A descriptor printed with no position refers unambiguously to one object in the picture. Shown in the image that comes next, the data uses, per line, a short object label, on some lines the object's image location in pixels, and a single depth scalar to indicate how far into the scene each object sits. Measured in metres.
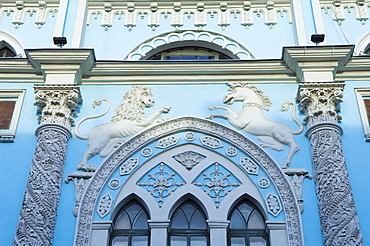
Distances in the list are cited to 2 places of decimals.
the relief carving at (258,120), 10.29
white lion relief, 10.25
